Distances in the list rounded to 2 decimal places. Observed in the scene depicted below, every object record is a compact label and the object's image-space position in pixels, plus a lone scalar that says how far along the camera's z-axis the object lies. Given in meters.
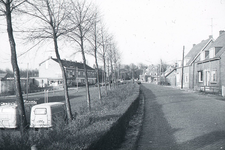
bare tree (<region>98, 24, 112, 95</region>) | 18.79
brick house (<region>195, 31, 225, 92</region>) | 25.83
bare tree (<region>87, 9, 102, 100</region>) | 17.40
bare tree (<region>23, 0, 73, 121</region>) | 10.10
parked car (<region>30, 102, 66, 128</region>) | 10.63
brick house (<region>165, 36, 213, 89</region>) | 36.31
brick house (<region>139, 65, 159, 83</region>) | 103.84
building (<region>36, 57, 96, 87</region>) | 59.36
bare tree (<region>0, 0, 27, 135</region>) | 8.43
